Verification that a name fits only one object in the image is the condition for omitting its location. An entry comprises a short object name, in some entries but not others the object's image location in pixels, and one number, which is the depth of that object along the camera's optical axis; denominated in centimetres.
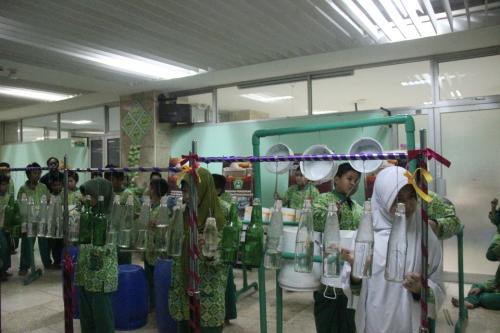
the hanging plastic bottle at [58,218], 244
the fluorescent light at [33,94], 641
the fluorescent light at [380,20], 334
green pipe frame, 200
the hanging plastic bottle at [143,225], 206
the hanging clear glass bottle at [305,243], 165
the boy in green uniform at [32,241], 482
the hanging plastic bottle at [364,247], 148
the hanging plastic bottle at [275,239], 170
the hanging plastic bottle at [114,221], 215
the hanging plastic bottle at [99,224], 221
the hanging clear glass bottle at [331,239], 157
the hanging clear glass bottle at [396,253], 141
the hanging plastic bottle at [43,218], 246
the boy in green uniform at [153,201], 348
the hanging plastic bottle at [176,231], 196
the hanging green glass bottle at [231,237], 189
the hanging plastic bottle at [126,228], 211
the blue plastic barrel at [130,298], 335
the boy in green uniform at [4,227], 269
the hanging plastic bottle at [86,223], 224
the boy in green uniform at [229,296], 359
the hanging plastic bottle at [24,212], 259
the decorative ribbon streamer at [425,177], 135
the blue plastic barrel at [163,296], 304
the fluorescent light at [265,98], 608
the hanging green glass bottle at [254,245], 178
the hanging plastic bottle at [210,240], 183
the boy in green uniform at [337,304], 243
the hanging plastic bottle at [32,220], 250
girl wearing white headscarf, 152
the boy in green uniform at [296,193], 454
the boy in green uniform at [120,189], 383
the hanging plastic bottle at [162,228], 195
